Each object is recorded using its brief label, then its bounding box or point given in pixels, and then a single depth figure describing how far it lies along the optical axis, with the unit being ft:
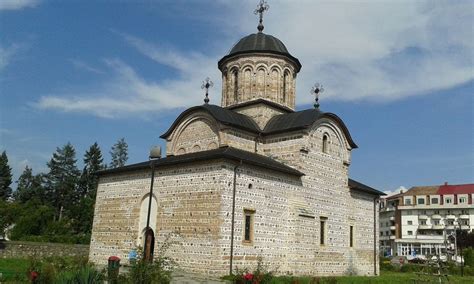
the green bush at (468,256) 93.57
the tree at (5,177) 154.29
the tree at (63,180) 150.20
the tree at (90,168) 152.05
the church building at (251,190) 46.75
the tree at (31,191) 148.87
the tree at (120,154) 174.75
